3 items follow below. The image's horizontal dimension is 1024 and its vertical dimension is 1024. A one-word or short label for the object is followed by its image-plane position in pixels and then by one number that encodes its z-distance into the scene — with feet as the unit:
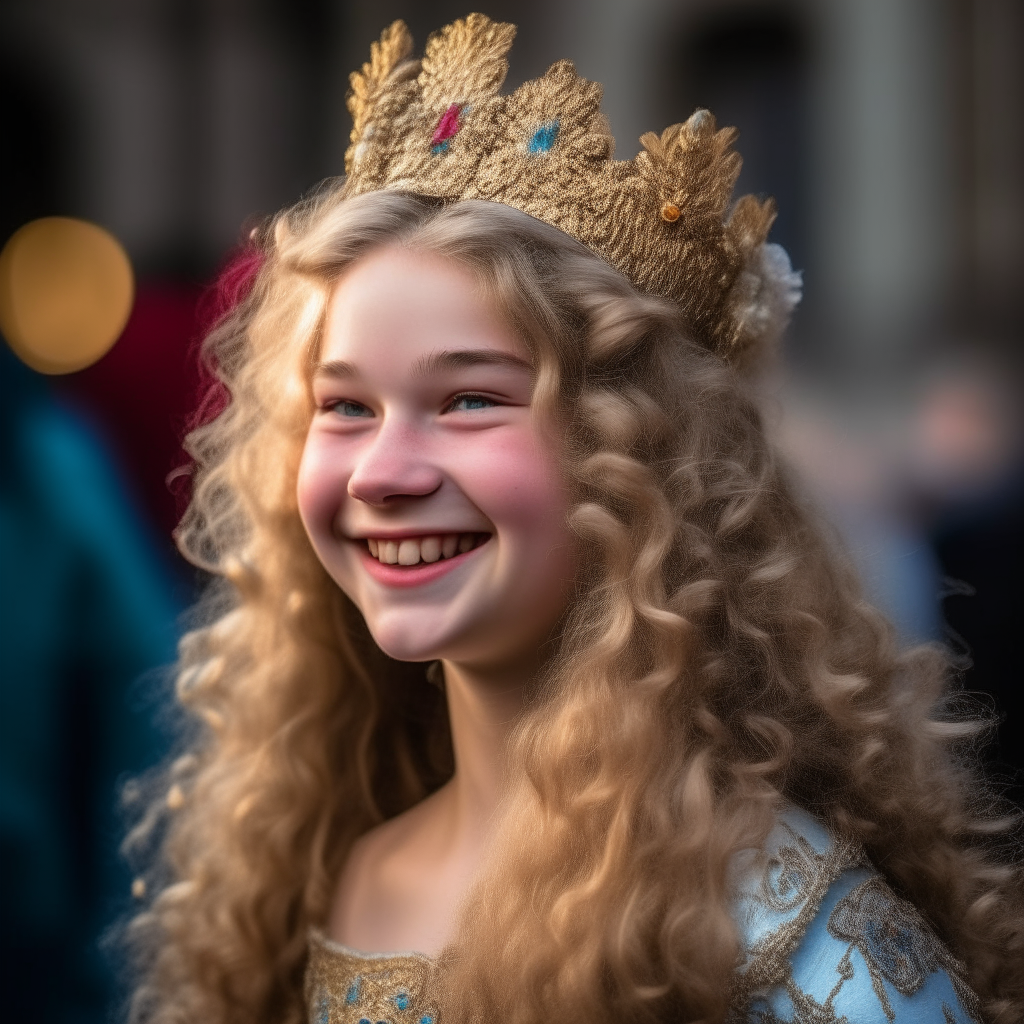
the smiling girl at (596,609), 4.57
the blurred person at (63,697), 7.87
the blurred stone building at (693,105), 18.16
